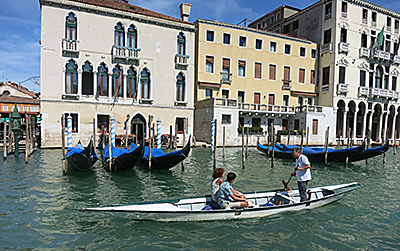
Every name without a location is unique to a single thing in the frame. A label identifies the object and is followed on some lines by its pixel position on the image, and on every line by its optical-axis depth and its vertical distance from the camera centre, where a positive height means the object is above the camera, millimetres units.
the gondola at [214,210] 4504 -1615
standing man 5270 -987
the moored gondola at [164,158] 9164 -1399
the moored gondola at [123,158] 8945 -1399
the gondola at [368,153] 12047 -1400
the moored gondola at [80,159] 8727 -1398
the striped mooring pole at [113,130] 12055 -631
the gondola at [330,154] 11922 -1485
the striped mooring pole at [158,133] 13300 -771
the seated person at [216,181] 4797 -1100
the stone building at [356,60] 21312 +4927
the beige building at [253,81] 18567 +2810
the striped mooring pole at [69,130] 11002 -620
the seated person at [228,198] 4785 -1412
